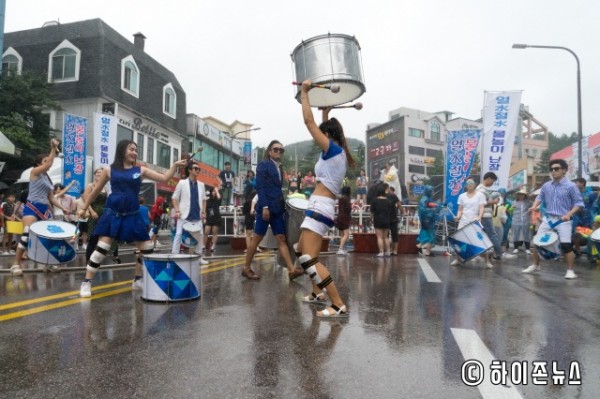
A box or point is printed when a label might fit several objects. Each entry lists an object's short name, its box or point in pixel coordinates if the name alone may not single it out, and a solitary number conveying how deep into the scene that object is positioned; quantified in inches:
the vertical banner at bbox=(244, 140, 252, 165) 1796.3
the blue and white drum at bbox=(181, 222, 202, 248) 292.4
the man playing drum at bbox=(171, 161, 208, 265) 293.0
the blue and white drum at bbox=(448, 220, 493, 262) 332.5
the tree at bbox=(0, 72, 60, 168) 751.1
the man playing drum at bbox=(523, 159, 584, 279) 285.5
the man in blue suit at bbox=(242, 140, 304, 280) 246.1
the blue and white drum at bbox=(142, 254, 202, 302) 180.9
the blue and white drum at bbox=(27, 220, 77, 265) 247.0
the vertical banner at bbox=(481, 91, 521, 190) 538.0
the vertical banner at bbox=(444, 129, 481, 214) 562.9
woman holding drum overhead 163.8
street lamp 693.3
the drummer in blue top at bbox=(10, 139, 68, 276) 263.3
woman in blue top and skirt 195.0
